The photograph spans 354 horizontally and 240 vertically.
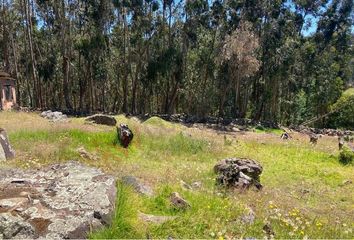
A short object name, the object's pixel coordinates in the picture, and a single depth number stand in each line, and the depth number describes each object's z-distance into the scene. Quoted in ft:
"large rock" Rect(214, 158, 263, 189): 33.71
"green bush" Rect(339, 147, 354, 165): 54.19
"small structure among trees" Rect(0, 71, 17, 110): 99.86
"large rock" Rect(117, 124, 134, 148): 45.29
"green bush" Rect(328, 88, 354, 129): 140.46
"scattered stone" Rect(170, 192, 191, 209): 21.24
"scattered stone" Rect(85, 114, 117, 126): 58.80
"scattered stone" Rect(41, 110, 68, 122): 73.99
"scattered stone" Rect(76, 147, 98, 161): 36.70
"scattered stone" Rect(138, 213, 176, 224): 18.72
